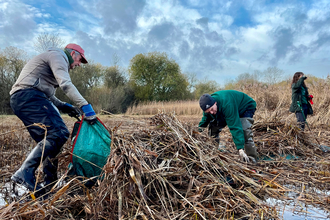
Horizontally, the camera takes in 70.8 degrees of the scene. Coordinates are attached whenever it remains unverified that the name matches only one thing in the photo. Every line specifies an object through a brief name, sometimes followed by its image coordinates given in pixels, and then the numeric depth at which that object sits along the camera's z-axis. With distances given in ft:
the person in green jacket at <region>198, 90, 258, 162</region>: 9.91
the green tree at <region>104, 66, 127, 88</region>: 72.45
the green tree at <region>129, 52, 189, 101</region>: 79.00
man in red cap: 7.82
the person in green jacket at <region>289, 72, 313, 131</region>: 17.99
